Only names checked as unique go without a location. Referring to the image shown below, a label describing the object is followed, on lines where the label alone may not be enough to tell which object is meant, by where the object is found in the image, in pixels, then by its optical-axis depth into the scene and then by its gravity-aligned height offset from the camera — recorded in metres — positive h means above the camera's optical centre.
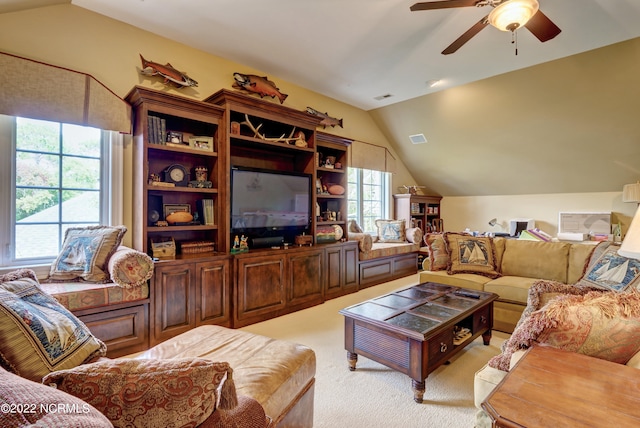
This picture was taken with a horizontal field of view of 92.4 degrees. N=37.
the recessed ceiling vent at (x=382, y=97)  4.83 +1.89
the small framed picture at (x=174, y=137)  2.96 +0.75
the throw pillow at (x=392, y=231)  5.61 -0.30
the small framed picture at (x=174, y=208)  3.06 +0.07
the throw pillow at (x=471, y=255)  3.34 -0.45
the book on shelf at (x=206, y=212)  3.19 +0.03
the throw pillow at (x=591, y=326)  1.13 -0.43
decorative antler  3.36 +0.94
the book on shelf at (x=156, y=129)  2.81 +0.80
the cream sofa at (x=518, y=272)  2.89 -0.59
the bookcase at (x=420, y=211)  6.04 +0.08
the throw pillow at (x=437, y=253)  3.53 -0.44
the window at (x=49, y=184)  2.48 +0.27
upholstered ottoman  1.29 -0.70
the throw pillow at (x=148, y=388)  0.74 -0.44
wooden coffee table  1.90 -0.78
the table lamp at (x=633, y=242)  1.11 -0.10
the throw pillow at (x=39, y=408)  0.50 -0.34
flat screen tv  3.25 +0.15
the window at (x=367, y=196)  5.55 +0.35
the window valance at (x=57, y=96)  2.25 +0.94
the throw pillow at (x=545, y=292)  1.78 -0.46
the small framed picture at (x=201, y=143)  3.09 +0.73
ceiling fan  1.90 +1.31
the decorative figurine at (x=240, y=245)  3.13 -0.32
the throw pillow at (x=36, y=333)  0.99 -0.43
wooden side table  0.80 -0.53
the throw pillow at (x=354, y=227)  5.10 -0.20
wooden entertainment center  2.73 +0.01
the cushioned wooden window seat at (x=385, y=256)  4.55 -0.67
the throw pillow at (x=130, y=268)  2.32 -0.41
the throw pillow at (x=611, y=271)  2.28 -0.44
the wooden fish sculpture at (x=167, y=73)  2.93 +1.40
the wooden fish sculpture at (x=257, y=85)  3.52 +1.55
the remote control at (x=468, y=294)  2.61 -0.69
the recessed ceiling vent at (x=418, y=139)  5.62 +1.42
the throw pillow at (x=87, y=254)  2.43 -0.32
